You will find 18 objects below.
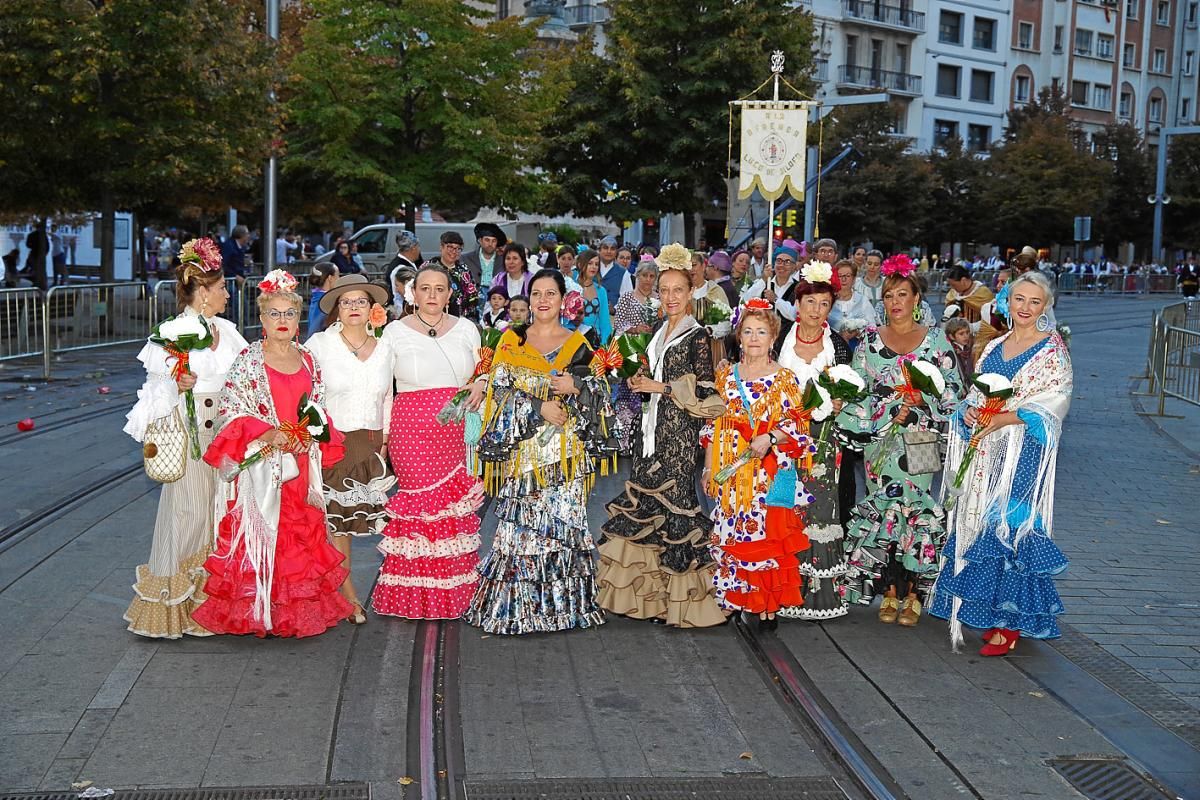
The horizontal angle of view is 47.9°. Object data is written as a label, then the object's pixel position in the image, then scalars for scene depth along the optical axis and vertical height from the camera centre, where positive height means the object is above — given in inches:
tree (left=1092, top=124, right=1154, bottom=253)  2409.0 +146.2
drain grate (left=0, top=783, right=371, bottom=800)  198.4 -82.1
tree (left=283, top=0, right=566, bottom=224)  1080.2 +112.6
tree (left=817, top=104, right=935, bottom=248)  1868.8 +100.5
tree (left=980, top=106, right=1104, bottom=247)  2144.4 +121.4
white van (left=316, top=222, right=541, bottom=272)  1193.4 +2.6
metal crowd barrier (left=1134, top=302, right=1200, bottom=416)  664.4 -47.8
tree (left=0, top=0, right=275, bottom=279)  815.1 +83.4
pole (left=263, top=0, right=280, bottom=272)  810.2 +21.1
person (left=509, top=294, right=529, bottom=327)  352.5 -16.7
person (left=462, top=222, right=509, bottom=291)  575.2 -4.4
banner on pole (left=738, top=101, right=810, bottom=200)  768.3 +62.8
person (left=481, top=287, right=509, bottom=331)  469.7 -21.5
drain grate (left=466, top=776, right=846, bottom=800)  204.5 -82.0
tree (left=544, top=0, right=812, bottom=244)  1306.6 +151.0
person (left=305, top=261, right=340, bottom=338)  388.4 -15.1
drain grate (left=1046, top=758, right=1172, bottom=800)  211.2 -81.5
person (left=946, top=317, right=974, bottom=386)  406.9 -23.5
